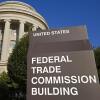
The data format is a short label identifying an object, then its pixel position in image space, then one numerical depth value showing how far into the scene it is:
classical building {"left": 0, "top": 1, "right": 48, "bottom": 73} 49.44
